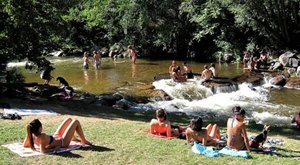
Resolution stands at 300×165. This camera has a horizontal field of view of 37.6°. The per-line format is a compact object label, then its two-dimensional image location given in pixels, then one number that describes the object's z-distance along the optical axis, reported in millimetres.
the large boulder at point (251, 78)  25561
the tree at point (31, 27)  17797
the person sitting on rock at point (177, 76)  25641
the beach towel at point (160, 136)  11594
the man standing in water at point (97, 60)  32438
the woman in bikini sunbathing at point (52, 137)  9836
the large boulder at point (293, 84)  24328
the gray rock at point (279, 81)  25062
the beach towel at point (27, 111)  14615
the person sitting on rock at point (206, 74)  25297
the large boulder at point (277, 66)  29625
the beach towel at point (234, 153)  9977
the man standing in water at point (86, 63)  32500
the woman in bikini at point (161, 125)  11648
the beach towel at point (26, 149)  9763
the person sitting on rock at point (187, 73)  26859
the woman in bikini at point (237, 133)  10406
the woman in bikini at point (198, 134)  10789
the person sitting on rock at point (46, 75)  22116
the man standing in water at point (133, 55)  35231
